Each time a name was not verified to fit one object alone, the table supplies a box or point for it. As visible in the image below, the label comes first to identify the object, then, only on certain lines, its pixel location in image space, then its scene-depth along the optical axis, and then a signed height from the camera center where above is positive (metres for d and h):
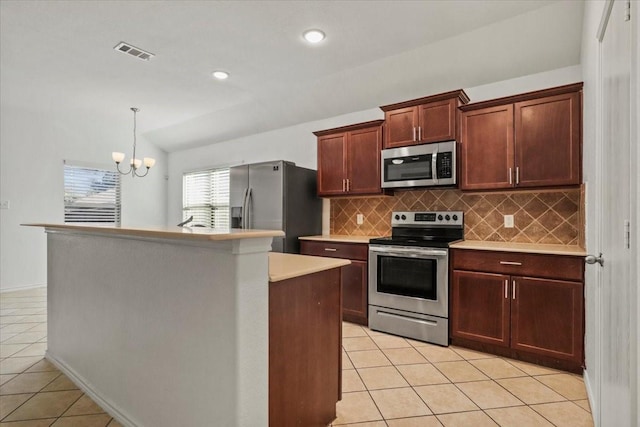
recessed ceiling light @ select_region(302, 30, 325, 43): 2.85 +1.55
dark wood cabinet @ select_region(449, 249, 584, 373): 2.37 -0.70
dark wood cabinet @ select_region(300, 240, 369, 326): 3.42 -0.67
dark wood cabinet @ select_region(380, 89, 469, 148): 3.10 +0.93
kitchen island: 1.26 -0.49
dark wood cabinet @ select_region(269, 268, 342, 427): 1.41 -0.63
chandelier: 4.21 +0.72
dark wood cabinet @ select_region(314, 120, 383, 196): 3.64 +0.63
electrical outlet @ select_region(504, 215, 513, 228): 3.16 -0.05
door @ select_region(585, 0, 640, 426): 0.92 +0.00
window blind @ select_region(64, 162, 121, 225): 5.37 +0.34
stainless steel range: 2.91 -0.59
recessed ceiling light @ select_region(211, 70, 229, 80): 3.69 +1.57
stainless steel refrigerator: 3.80 +0.17
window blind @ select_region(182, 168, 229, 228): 5.81 +0.32
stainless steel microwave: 3.10 +0.49
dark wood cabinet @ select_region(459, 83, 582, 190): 2.62 +0.63
